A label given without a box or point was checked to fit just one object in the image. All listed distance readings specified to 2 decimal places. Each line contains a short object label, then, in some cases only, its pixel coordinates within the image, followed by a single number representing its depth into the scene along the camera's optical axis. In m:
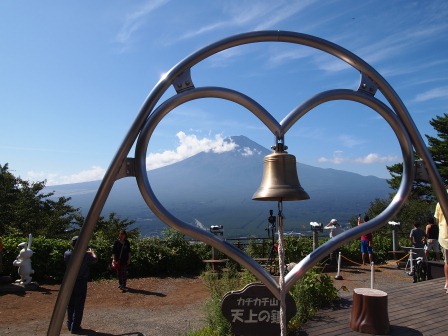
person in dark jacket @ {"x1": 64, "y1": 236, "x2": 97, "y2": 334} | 7.23
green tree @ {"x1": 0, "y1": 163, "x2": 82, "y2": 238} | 23.53
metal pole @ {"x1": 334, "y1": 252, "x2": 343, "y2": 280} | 12.36
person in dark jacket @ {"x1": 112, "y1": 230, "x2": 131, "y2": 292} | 10.70
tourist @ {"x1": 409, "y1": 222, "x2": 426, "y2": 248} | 12.88
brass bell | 3.38
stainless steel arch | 3.41
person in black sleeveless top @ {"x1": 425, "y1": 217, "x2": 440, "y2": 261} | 12.10
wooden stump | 6.00
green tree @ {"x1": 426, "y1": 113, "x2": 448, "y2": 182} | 30.44
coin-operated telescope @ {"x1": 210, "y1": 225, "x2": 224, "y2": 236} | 12.39
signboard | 4.83
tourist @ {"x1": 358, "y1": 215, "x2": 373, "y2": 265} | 14.19
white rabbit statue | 11.14
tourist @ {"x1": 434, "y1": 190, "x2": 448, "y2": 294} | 6.34
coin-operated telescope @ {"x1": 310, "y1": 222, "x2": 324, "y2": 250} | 13.70
